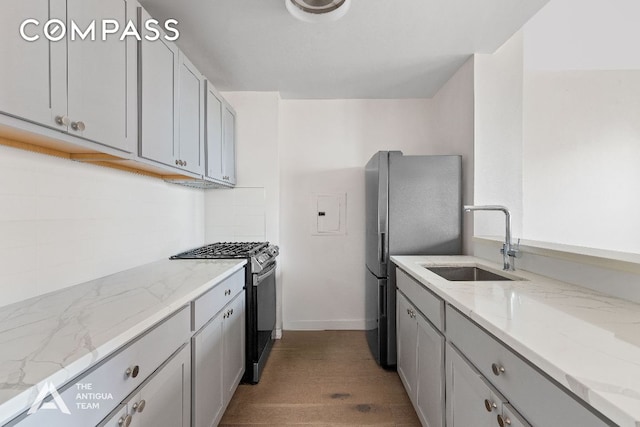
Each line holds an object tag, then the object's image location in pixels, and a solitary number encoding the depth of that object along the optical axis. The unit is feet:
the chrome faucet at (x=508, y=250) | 5.99
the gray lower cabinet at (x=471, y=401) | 3.16
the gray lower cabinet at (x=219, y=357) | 4.86
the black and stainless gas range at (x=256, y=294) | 7.43
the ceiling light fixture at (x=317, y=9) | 5.54
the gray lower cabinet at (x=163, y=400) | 3.15
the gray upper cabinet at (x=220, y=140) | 7.99
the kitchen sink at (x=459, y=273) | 7.04
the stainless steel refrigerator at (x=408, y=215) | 8.09
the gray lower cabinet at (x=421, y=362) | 4.87
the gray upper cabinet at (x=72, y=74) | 3.02
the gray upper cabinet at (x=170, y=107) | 5.14
